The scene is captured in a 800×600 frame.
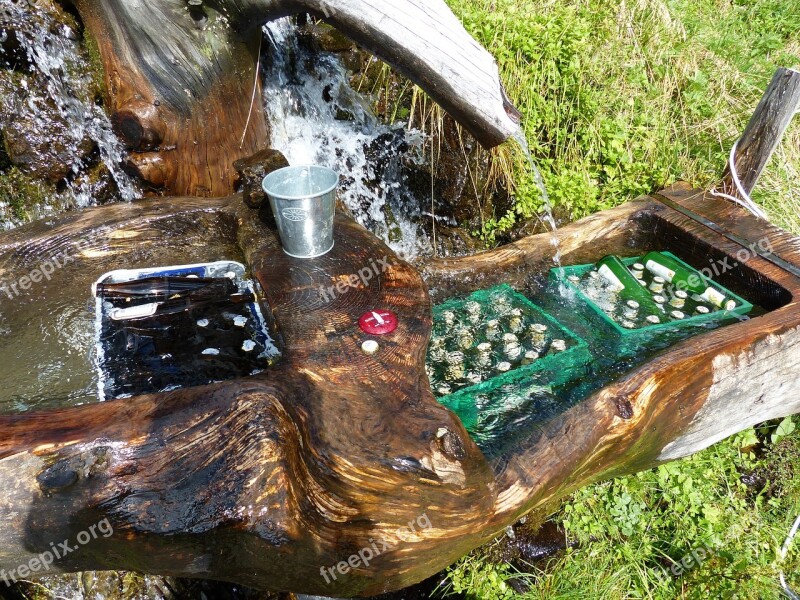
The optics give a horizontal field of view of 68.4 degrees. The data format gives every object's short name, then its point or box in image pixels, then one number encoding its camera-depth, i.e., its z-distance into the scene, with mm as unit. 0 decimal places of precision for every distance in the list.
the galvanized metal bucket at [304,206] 2316
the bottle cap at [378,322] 2125
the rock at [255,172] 2752
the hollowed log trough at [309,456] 1522
